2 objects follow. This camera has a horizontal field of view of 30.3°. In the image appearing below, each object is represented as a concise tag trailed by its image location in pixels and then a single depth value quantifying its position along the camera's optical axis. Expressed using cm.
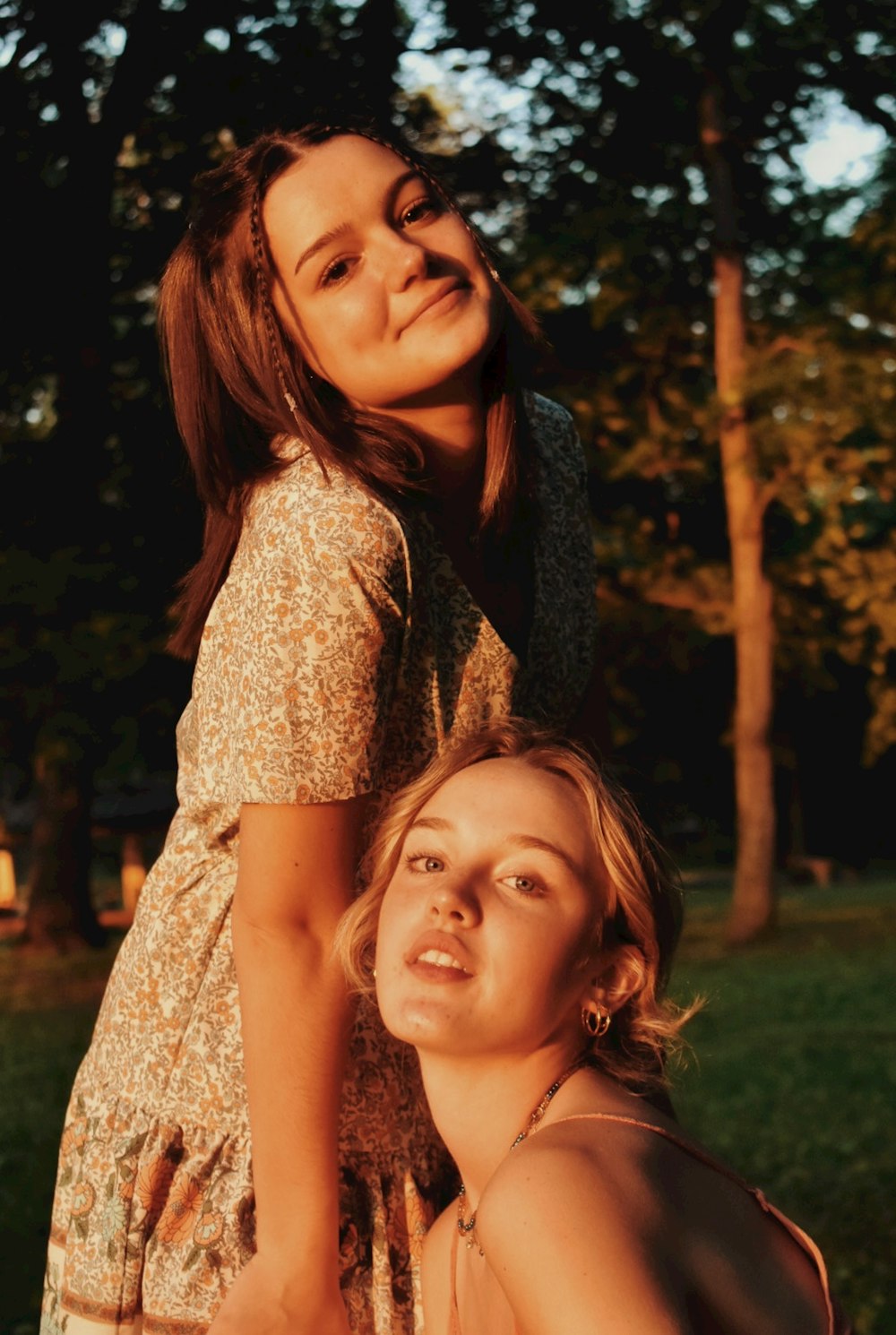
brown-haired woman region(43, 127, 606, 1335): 188
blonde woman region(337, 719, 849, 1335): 164
